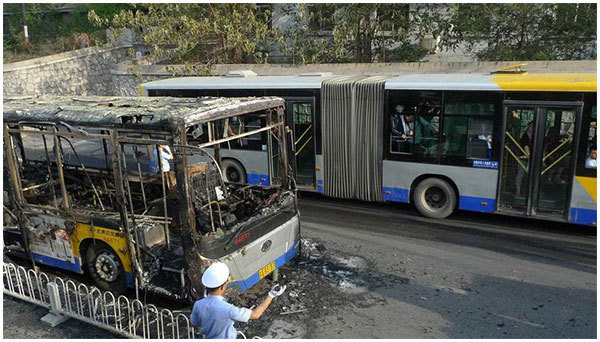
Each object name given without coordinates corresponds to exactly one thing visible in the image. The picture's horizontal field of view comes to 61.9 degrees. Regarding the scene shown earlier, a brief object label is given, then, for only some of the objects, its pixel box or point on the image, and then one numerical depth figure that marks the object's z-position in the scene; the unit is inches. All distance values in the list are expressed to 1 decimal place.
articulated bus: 330.0
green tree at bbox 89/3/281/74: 735.7
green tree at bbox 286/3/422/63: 716.0
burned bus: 230.8
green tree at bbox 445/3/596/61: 647.8
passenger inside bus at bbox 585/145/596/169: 321.7
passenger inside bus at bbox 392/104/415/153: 382.6
